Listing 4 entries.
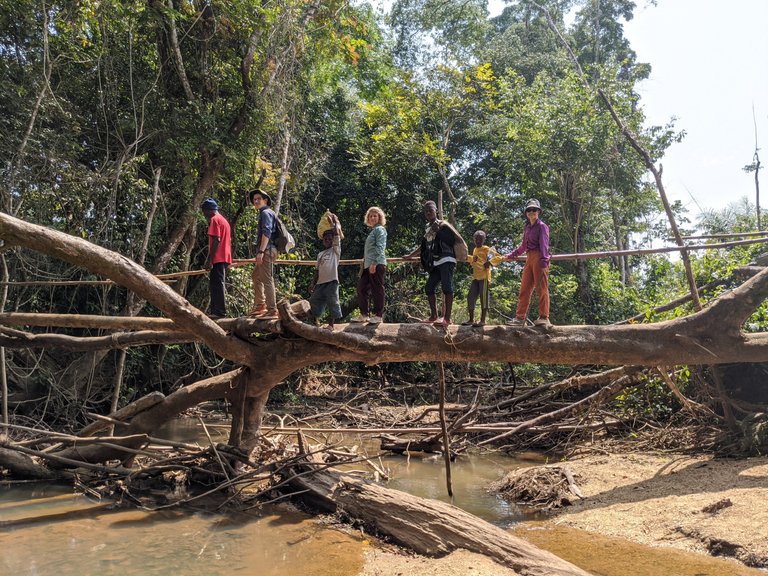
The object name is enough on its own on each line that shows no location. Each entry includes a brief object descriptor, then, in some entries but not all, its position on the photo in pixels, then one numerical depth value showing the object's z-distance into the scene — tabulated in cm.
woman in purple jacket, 657
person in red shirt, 725
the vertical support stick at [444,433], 716
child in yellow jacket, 686
